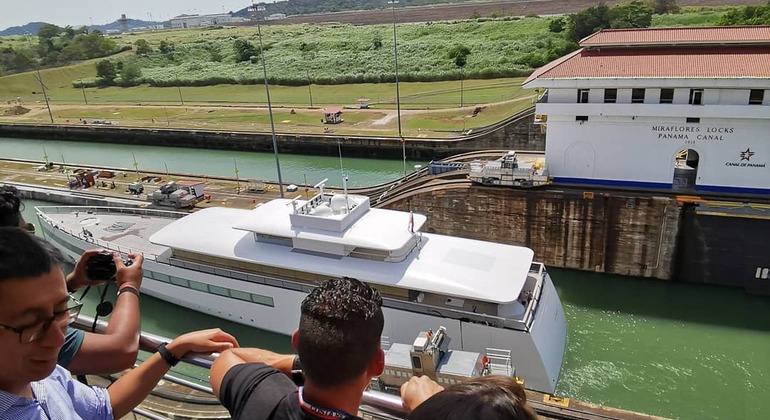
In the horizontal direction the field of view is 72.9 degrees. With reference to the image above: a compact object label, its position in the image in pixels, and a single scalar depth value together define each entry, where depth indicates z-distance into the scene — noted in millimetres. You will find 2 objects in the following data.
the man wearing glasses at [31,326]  2180
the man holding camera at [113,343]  3047
